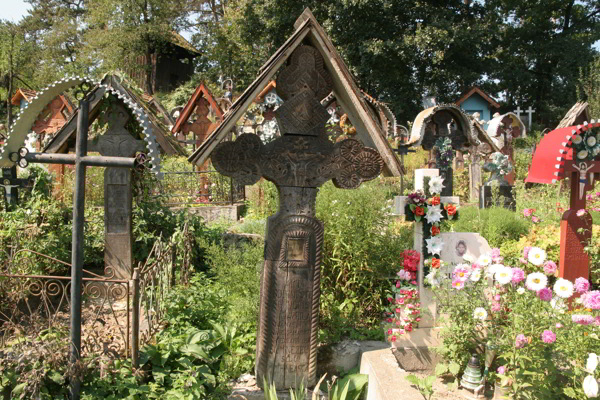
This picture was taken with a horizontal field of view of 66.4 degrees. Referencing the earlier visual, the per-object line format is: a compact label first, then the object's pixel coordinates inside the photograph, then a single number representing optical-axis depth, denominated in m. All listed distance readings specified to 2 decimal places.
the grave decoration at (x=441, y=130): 8.94
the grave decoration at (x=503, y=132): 14.61
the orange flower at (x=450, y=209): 4.38
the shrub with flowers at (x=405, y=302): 4.12
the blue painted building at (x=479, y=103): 23.84
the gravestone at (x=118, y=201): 5.98
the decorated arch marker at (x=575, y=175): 5.12
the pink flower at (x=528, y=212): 7.41
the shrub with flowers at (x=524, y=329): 3.08
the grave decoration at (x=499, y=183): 10.60
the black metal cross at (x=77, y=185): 3.04
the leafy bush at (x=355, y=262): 4.70
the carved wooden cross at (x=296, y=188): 3.63
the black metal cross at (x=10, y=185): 6.85
